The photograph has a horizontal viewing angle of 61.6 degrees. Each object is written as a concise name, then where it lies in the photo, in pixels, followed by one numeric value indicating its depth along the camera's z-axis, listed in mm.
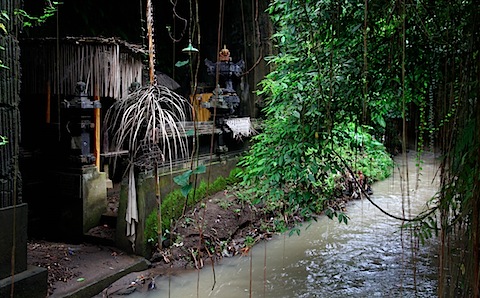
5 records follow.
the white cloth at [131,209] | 5074
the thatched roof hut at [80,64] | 5102
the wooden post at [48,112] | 5762
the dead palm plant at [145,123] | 4316
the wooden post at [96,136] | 6016
